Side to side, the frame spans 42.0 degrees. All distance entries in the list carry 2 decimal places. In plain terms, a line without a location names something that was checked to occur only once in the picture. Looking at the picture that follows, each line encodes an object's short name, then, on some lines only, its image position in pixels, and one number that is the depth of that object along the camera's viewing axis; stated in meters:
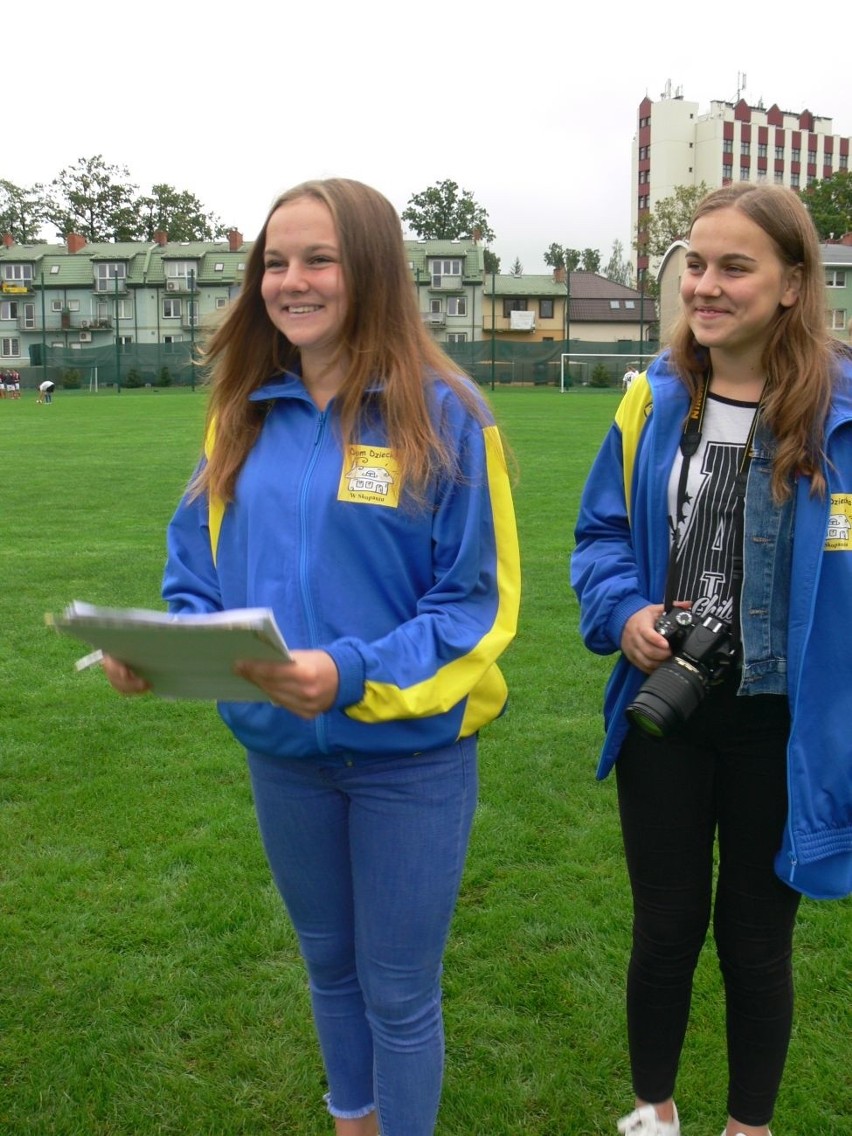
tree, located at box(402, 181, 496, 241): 85.12
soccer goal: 50.81
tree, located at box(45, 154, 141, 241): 78.75
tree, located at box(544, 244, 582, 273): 104.94
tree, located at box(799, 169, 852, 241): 67.12
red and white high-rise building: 97.56
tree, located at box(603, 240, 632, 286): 111.19
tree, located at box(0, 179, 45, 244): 79.06
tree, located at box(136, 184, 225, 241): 79.38
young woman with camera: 2.25
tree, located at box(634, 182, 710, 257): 54.49
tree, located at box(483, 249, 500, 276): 87.71
